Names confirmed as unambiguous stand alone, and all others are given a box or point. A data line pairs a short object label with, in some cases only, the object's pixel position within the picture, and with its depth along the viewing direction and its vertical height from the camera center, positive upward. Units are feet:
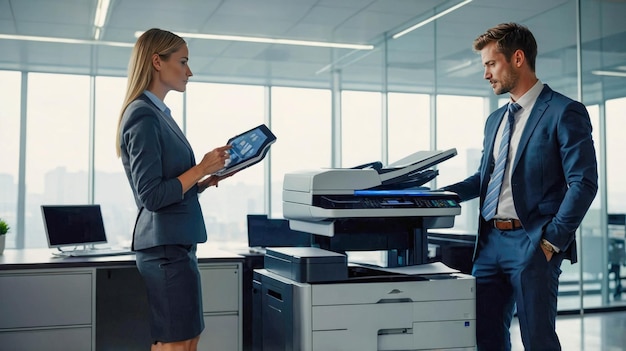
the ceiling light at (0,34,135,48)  21.17 +5.00
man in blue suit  6.66 -0.05
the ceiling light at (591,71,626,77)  14.98 +2.74
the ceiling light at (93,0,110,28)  18.74 +5.36
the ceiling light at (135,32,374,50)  22.21 +5.32
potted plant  10.61 -0.77
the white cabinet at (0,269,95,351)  9.11 -1.78
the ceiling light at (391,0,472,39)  18.20 +5.24
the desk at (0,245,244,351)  9.13 -1.67
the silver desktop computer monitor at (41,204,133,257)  10.42 -0.71
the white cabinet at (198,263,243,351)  9.78 -1.85
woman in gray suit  5.97 -0.02
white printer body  6.91 -0.99
